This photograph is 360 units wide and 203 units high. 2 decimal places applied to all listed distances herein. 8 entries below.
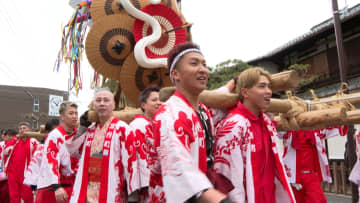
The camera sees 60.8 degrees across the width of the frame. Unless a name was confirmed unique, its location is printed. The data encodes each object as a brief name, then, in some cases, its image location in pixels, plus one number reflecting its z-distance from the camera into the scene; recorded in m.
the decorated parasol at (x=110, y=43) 5.39
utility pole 6.16
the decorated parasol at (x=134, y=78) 5.46
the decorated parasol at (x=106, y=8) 5.66
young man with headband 1.58
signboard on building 27.30
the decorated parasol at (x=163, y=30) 5.45
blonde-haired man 2.47
